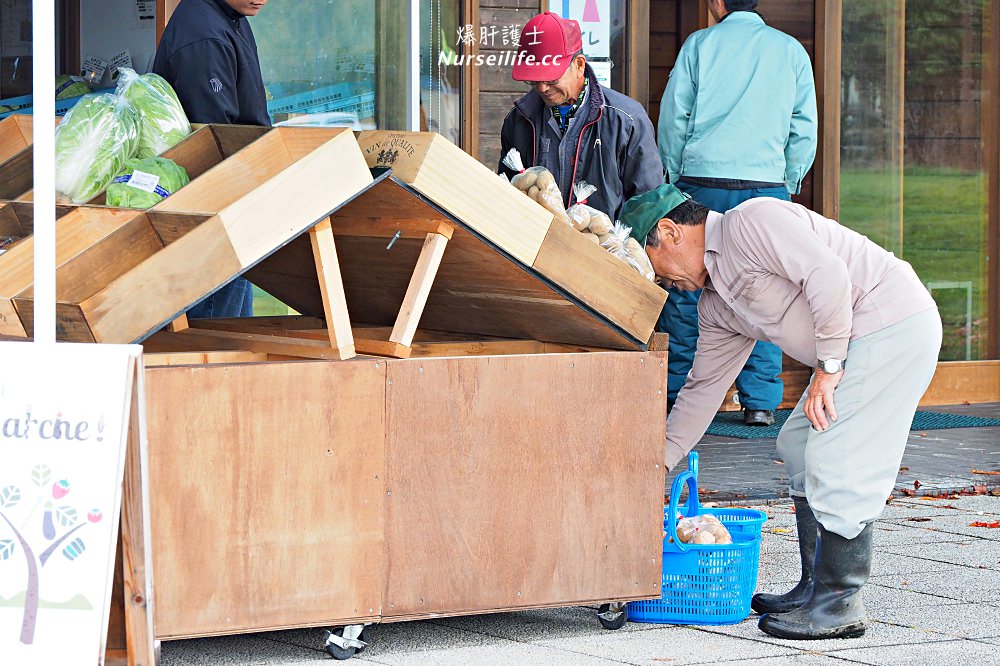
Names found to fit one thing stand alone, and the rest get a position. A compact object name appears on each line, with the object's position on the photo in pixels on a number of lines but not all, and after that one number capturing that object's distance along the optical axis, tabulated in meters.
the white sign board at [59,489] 5.37
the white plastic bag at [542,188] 7.04
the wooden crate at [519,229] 6.41
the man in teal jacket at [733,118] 12.46
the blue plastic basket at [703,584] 7.20
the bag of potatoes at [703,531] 7.34
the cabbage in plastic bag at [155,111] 7.20
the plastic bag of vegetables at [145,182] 6.48
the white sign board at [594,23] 13.64
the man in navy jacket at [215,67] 8.66
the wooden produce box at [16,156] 7.41
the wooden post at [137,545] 5.63
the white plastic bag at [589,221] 7.21
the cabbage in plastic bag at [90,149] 6.81
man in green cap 6.96
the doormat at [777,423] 13.07
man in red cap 9.48
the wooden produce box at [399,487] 6.12
